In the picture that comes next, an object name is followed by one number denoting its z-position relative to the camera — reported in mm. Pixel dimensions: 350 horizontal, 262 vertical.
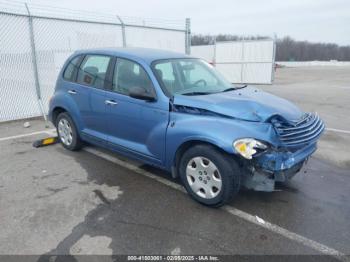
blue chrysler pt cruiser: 3252
